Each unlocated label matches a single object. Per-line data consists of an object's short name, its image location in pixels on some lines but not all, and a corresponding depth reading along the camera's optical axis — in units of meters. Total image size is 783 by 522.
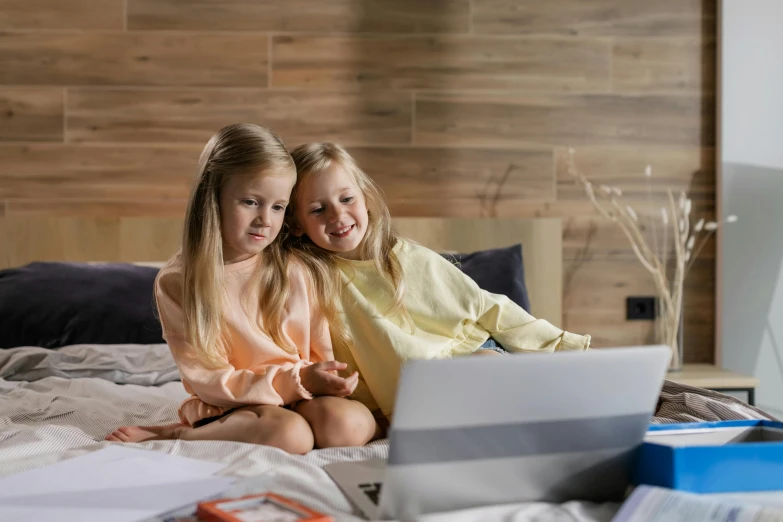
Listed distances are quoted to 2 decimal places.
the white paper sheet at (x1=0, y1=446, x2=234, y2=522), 0.90
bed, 1.13
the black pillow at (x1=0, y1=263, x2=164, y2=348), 2.23
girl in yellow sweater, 1.57
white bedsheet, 0.94
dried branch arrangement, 2.79
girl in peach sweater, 1.39
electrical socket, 2.95
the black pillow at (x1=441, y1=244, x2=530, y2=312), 2.31
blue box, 0.90
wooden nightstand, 2.58
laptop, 0.83
